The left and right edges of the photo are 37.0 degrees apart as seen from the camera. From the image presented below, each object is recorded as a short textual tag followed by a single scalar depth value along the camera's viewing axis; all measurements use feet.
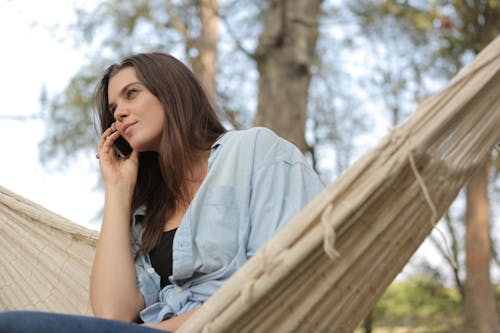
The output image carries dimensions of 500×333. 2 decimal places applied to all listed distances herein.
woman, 5.57
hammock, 3.67
